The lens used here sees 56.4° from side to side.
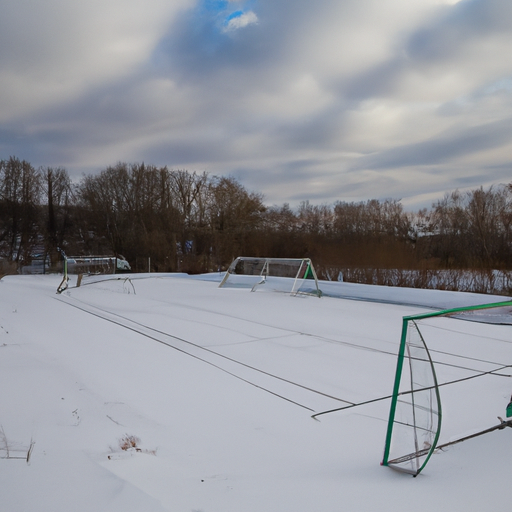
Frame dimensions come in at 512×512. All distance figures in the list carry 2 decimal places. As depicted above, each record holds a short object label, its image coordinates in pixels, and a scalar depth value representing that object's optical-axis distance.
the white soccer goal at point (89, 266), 17.08
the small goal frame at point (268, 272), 13.42
